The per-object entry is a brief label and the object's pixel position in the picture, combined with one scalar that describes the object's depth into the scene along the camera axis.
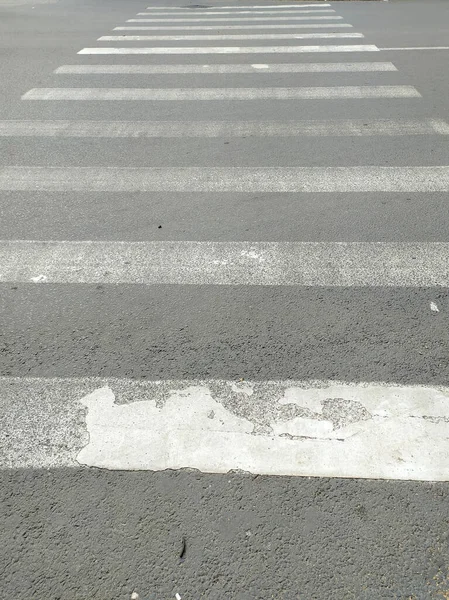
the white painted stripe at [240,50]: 12.14
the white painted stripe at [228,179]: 6.43
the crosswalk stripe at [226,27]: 14.40
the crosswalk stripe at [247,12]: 16.44
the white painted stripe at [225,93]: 9.38
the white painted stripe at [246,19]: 15.42
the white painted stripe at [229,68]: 10.76
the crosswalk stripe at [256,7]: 17.50
